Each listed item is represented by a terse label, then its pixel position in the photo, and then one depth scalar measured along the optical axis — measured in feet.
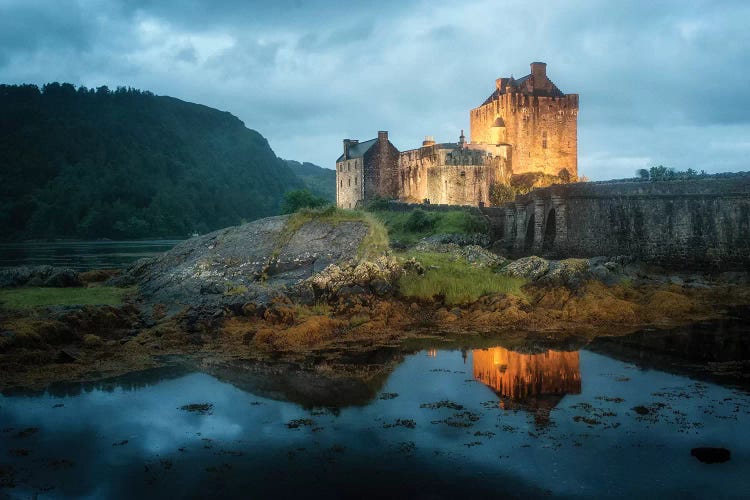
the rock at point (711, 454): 27.97
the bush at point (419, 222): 149.07
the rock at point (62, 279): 75.41
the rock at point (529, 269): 73.72
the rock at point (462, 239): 126.16
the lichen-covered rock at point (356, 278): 64.69
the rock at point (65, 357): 45.49
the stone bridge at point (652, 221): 81.71
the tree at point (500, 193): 183.62
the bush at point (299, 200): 204.87
